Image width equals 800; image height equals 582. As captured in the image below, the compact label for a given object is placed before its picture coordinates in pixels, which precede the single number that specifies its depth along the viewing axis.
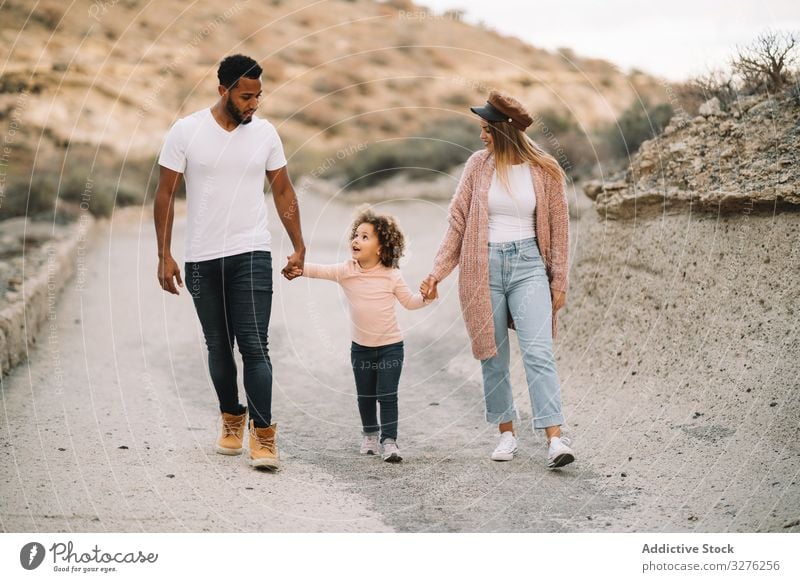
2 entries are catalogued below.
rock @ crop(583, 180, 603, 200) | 8.10
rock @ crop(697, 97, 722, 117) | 7.50
